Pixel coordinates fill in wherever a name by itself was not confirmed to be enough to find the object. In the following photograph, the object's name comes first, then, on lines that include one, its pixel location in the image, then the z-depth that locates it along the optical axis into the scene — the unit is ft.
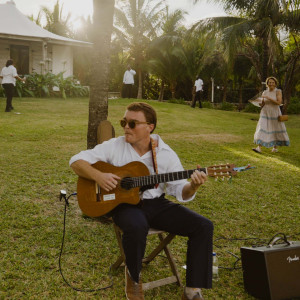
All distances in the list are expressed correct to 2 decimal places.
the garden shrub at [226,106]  87.51
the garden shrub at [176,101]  85.25
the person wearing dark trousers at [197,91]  71.82
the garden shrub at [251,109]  85.65
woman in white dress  32.04
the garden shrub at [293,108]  87.92
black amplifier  9.86
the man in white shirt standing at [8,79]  46.75
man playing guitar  9.43
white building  68.90
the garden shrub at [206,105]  84.07
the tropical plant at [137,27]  92.07
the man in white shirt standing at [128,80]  68.03
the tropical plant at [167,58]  89.40
